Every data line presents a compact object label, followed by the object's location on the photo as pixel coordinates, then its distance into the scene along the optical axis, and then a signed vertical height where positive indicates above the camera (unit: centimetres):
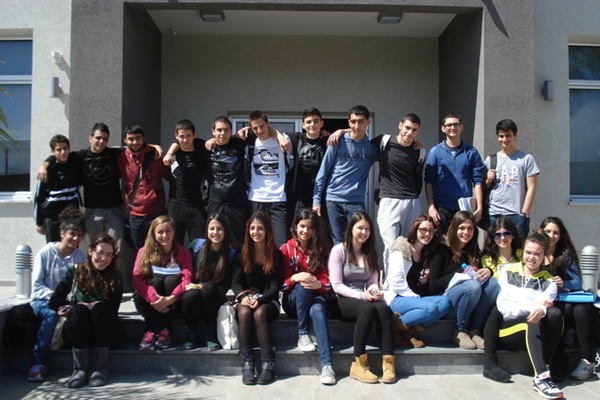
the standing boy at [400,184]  480 +23
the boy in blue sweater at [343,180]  477 +26
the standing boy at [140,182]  490 +23
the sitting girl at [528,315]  385 -83
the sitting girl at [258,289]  393 -69
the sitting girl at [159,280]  410 -62
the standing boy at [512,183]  488 +25
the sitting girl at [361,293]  392 -71
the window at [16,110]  671 +126
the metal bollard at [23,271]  453 -60
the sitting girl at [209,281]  410 -64
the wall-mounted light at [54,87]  630 +147
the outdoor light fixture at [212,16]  607 +233
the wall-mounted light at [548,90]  649 +153
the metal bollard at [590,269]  473 -57
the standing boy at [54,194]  479 +10
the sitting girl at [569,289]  397 -66
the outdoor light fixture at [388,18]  608 +232
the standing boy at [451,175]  491 +32
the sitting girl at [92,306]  381 -79
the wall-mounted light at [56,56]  635 +187
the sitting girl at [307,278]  402 -60
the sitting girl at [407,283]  410 -62
